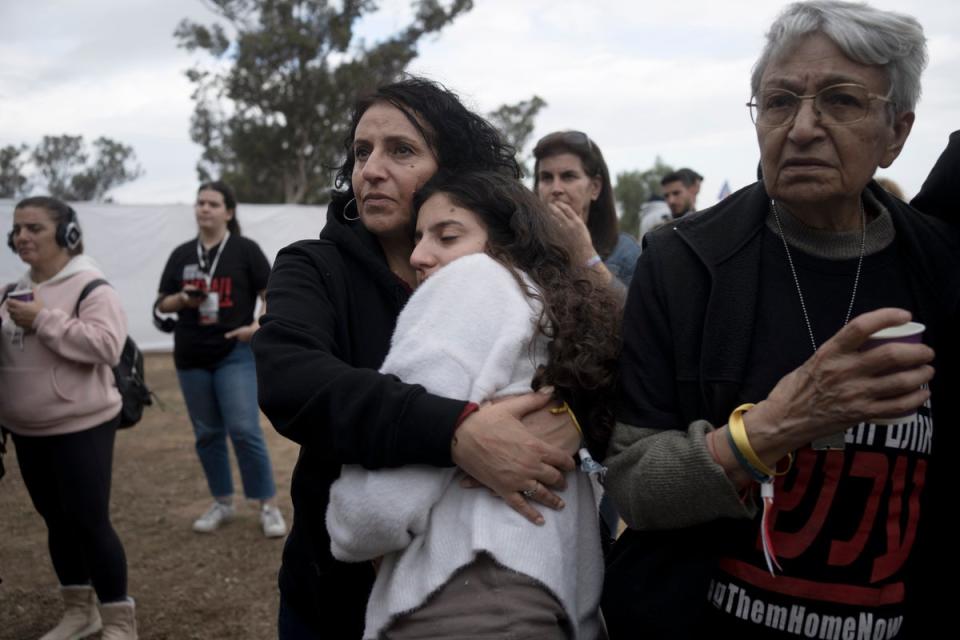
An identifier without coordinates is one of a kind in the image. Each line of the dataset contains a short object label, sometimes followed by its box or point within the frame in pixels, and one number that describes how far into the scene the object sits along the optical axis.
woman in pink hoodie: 3.63
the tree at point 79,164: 34.22
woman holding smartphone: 5.32
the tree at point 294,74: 25.47
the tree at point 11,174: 28.97
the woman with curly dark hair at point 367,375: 1.54
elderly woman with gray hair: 1.55
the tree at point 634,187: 60.03
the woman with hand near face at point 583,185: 3.92
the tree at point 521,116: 33.88
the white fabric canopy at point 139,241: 12.62
